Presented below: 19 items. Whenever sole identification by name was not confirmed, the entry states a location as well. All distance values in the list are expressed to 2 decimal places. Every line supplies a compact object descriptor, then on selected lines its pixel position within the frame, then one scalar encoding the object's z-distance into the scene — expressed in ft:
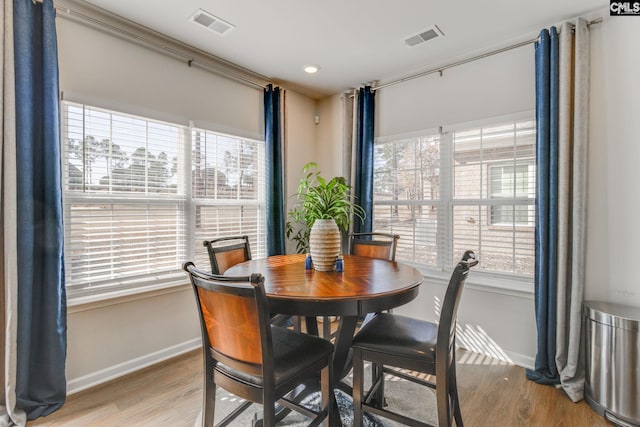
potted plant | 6.73
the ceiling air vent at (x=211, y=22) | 7.72
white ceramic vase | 6.71
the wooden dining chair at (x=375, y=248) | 8.72
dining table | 5.06
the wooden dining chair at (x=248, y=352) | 4.31
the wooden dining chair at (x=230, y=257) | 7.72
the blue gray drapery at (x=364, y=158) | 11.54
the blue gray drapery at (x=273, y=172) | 11.30
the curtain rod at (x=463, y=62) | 8.43
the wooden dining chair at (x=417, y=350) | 5.01
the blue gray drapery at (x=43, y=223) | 6.46
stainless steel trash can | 6.24
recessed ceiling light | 10.53
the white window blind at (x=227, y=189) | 10.02
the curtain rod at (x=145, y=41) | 7.27
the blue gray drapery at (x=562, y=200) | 7.45
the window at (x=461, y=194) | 8.93
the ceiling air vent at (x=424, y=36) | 8.40
